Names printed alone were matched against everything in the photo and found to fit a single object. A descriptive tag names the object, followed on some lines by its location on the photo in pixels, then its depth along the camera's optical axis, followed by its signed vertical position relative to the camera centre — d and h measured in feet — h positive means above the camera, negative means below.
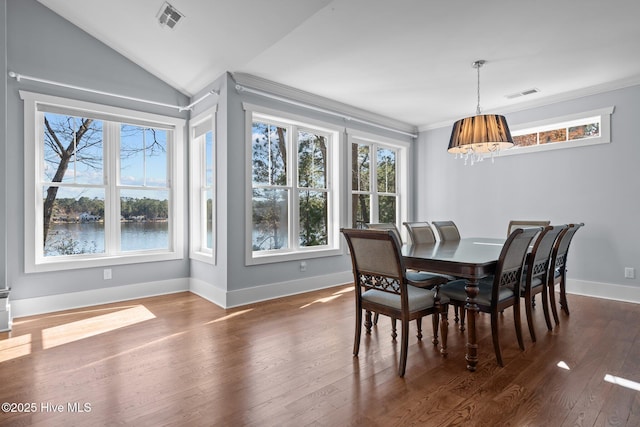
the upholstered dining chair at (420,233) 12.54 -0.75
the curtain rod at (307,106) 12.76 +4.71
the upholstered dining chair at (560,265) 10.06 -1.68
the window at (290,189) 13.83 +1.11
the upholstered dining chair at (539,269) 8.72 -1.58
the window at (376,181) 17.44 +1.77
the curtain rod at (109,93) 11.05 +4.64
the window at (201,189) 14.12 +1.15
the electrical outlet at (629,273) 13.03 -2.41
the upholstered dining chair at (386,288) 7.18 -1.70
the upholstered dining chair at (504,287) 7.60 -1.86
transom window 13.79 +3.49
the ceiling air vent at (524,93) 14.15 +5.06
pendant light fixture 10.07 +2.36
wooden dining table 7.41 -1.20
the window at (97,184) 11.64 +1.23
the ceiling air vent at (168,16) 9.91 +6.01
